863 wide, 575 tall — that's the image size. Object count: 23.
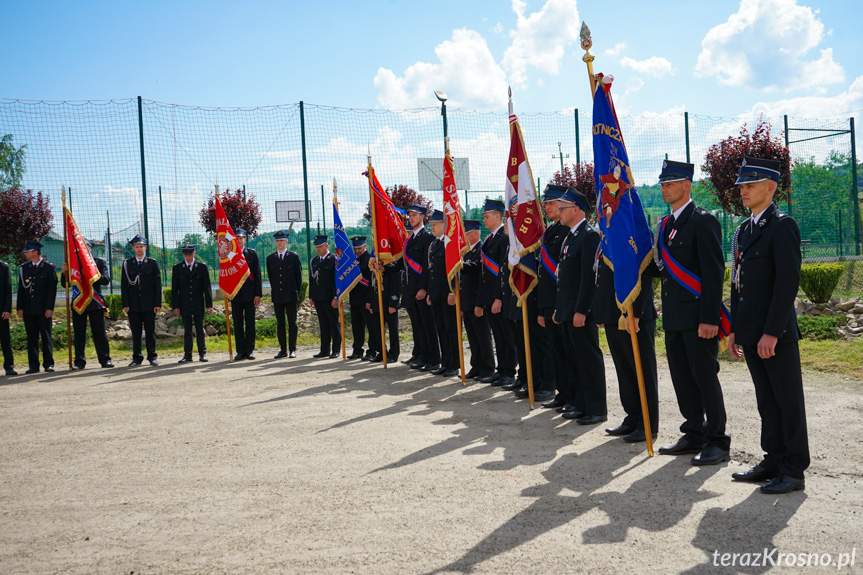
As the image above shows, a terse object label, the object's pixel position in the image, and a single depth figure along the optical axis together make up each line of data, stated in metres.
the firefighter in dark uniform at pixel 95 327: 10.73
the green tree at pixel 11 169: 27.29
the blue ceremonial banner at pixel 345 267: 10.78
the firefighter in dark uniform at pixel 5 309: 10.41
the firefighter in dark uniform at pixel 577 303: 5.91
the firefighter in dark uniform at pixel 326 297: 11.31
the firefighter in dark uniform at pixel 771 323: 3.91
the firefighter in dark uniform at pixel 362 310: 10.73
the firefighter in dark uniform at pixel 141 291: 10.90
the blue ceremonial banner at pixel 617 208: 5.00
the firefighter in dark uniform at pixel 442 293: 8.88
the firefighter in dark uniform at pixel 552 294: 6.57
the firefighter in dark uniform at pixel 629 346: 5.31
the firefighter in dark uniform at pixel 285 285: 11.37
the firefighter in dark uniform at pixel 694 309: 4.51
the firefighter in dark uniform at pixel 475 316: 8.39
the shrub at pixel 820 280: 11.88
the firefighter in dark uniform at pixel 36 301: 10.56
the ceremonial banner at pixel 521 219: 6.71
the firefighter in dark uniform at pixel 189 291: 11.30
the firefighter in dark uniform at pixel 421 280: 9.45
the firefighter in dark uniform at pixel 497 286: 7.85
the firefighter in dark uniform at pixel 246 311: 11.37
